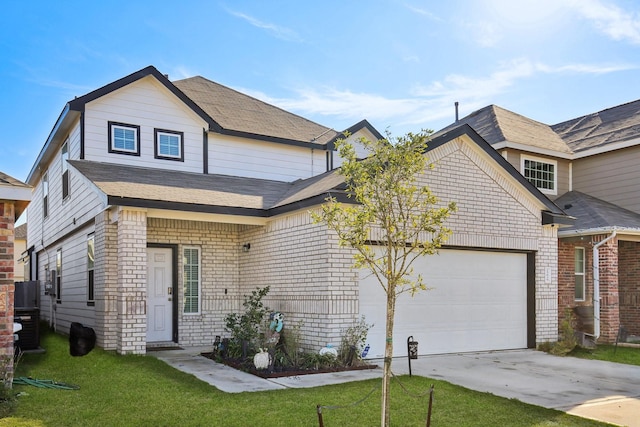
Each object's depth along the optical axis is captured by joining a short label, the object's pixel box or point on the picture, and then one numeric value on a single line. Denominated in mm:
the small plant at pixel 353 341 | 10219
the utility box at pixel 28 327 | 11317
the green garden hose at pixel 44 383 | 8062
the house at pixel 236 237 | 10898
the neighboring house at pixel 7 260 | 7652
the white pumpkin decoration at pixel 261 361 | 9391
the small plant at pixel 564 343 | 12539
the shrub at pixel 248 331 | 10477
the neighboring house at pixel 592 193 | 14219
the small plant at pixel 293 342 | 10125
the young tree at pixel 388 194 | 5750
